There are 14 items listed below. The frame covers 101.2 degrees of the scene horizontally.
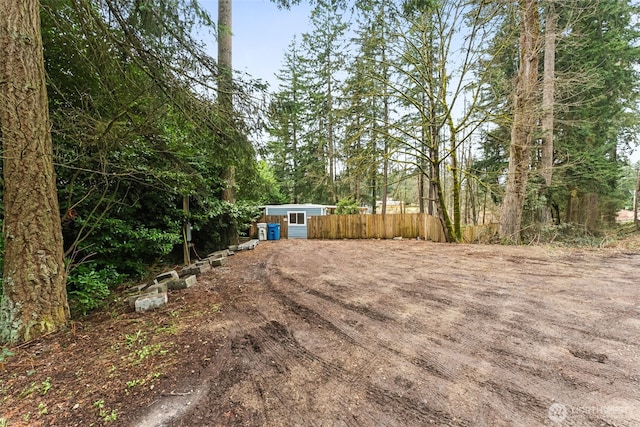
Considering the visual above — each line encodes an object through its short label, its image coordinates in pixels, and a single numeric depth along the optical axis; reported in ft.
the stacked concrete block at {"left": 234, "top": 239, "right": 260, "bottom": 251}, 25.12
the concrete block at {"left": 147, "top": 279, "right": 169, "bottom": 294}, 10.92
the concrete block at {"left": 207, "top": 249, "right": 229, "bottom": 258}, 20.06
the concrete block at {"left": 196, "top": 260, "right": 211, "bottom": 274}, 14.72
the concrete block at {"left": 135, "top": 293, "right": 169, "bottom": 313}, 9.27
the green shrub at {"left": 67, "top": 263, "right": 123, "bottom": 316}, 10.14
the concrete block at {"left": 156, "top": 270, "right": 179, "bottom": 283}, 13.38
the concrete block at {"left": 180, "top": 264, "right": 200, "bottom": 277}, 14.35
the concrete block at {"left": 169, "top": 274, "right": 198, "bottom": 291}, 11.64
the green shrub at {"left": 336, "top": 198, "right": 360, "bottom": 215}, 46.36
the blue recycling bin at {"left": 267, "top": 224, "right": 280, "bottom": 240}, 41.27
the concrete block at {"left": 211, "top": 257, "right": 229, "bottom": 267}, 16.83
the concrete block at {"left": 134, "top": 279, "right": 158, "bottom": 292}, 12.61
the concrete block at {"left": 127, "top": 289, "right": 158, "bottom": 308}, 9.54
